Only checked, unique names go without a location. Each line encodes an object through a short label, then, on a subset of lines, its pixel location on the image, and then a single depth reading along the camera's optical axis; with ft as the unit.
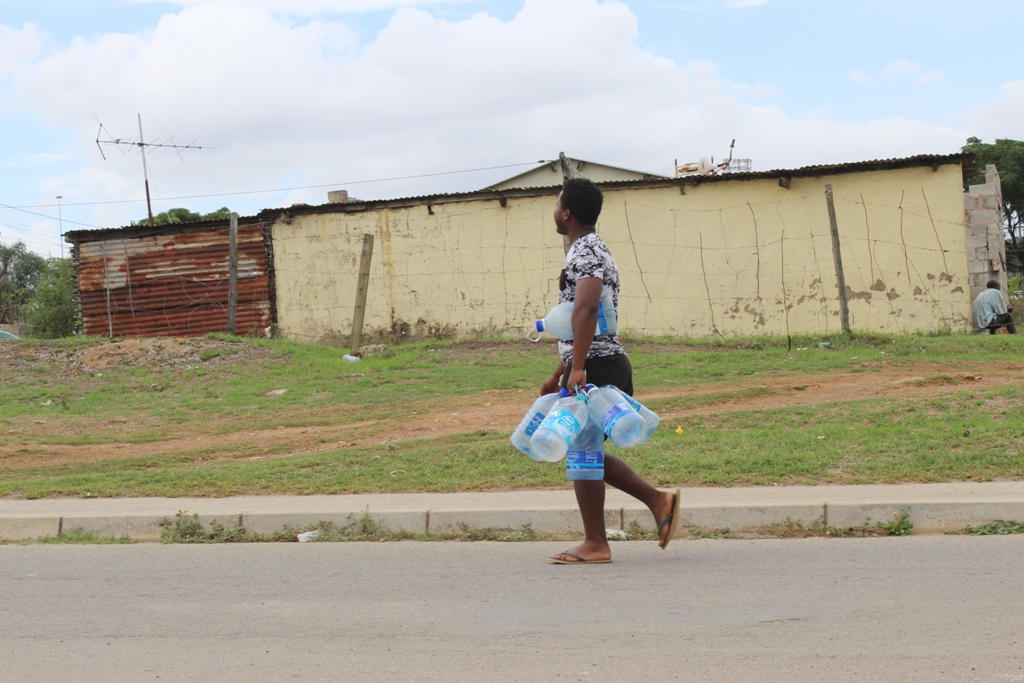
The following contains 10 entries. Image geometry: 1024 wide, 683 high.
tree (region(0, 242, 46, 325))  201.77
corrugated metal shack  72.43
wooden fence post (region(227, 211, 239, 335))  63.77
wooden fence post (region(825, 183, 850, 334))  53.88
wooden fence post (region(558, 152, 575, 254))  53.31
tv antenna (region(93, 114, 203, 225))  113.30
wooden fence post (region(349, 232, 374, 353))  58.18
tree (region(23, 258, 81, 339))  115.96
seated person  58.08
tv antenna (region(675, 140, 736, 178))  87.45
